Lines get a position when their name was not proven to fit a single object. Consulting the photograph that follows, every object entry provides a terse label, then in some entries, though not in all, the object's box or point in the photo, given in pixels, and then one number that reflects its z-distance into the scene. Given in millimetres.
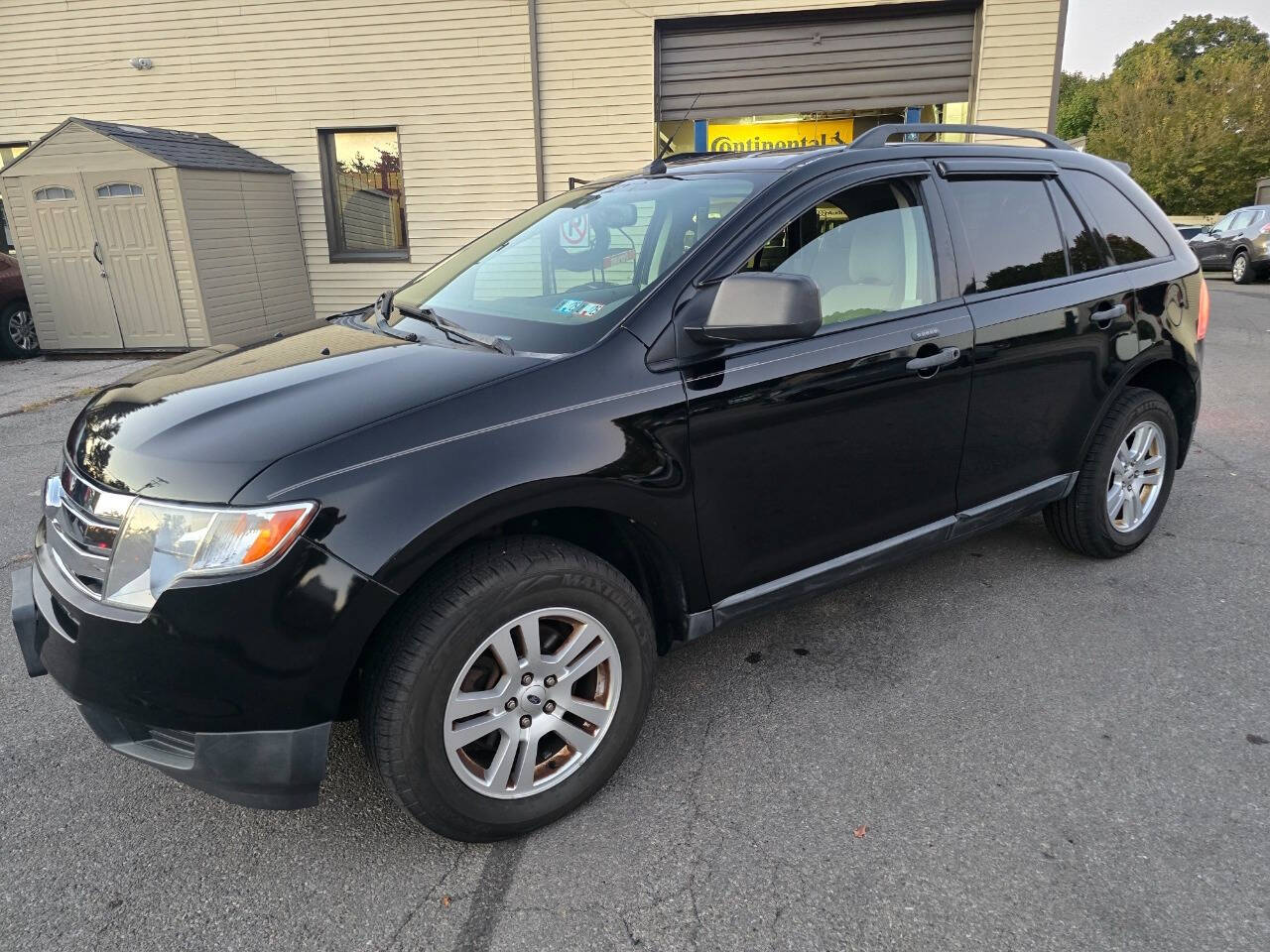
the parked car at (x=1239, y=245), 16734
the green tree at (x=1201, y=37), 67625
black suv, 1908
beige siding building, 10172
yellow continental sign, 11305
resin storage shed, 9336
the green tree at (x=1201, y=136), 30859
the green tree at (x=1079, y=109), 59219
